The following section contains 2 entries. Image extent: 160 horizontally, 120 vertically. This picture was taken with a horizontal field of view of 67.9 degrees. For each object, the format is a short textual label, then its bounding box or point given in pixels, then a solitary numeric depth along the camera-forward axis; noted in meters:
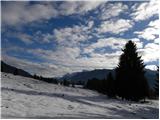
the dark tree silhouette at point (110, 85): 18.86
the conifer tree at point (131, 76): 17.46
